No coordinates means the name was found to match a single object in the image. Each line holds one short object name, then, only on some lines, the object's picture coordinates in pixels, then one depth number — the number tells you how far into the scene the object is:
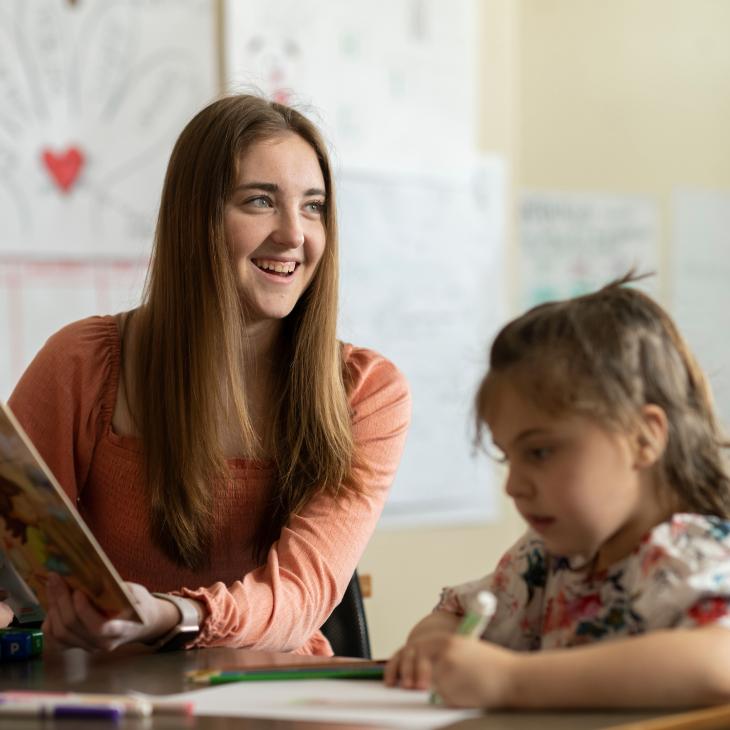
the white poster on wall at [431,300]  3.46
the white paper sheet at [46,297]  2.81
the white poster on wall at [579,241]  4.11
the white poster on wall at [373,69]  3.21
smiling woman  1.72
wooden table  0.98
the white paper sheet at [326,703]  1.01
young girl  1.06
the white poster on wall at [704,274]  4.48
